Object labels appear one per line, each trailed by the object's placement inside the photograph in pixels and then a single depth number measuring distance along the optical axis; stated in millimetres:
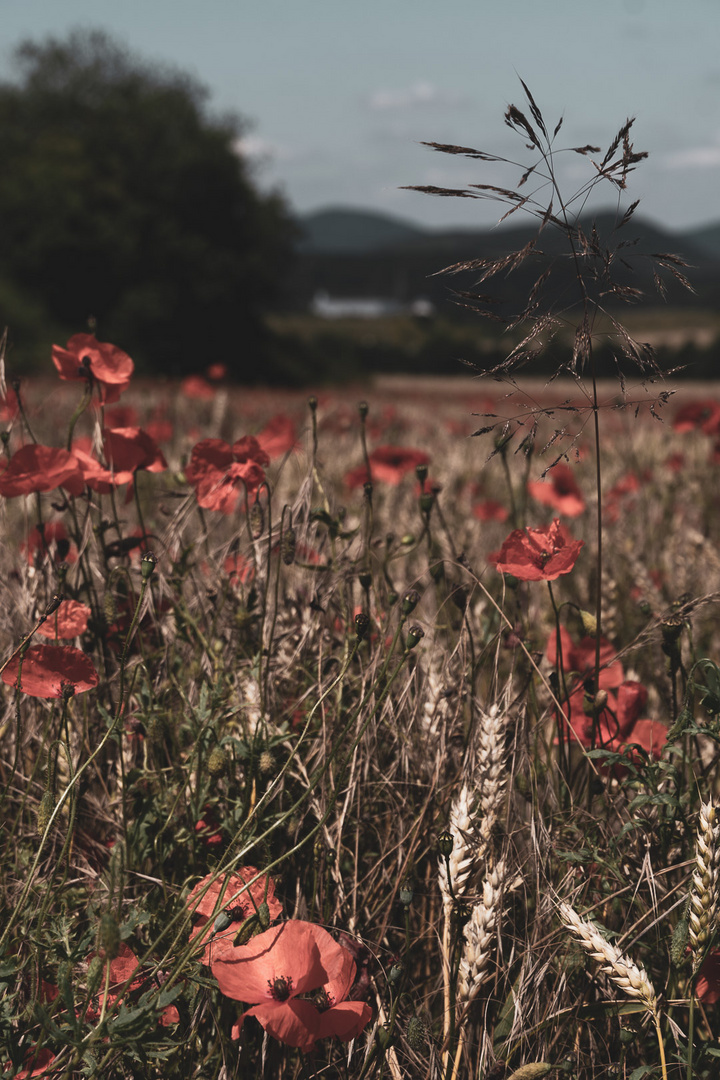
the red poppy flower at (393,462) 2612
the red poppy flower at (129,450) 1825
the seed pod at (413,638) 1589
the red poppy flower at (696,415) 2996
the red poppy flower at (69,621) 1749
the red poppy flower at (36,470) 1725
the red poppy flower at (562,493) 2621
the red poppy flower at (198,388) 5360
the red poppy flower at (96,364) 1808
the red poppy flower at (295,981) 1505
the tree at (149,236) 22188
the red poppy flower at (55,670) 1646
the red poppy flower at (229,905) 1570
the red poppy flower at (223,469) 1791
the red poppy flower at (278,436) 2000
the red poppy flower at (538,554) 1658
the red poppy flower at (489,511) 2925
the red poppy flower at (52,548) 1837
